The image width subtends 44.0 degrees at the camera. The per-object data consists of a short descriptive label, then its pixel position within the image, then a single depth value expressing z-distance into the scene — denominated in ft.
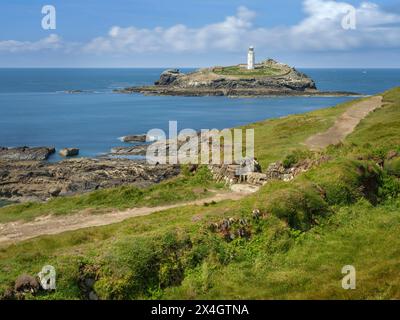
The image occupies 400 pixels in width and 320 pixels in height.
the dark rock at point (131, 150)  228.65
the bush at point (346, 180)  81.56
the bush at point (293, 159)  108.99
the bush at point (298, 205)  71.82
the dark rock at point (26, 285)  51.52
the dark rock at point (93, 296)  53.83
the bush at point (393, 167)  97.66
